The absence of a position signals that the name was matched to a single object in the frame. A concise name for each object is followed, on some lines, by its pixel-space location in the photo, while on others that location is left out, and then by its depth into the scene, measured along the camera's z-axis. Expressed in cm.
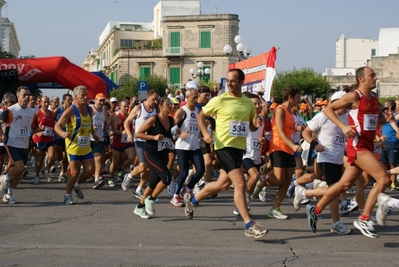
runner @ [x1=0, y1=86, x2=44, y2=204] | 1235
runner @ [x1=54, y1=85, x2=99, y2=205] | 1178
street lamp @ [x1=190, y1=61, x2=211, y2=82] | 3408
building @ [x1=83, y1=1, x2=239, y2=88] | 7581
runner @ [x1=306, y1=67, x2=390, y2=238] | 822
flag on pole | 1864
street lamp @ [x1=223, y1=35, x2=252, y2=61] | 2899
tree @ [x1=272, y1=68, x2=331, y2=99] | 7750
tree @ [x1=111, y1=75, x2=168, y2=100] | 7244
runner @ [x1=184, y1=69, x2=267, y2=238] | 870
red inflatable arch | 2619
